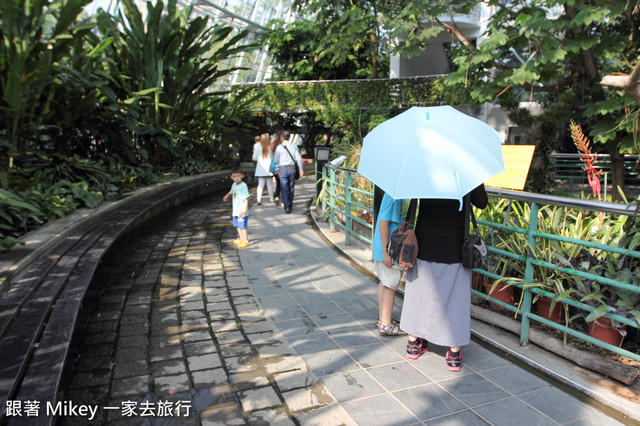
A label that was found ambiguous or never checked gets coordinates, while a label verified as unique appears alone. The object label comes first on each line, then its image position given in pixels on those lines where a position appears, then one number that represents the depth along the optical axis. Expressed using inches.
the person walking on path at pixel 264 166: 394.9
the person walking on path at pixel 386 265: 146.2
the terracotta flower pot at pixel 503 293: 157.6
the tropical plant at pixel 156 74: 508.1
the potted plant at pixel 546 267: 137.1
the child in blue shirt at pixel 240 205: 274.7
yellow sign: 181.0
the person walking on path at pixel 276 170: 402.6
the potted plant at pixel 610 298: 121.9
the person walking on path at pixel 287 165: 376.2
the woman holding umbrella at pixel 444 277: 130.6
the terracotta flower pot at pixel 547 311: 142.1
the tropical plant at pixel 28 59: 324.2
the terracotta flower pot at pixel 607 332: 127.1
